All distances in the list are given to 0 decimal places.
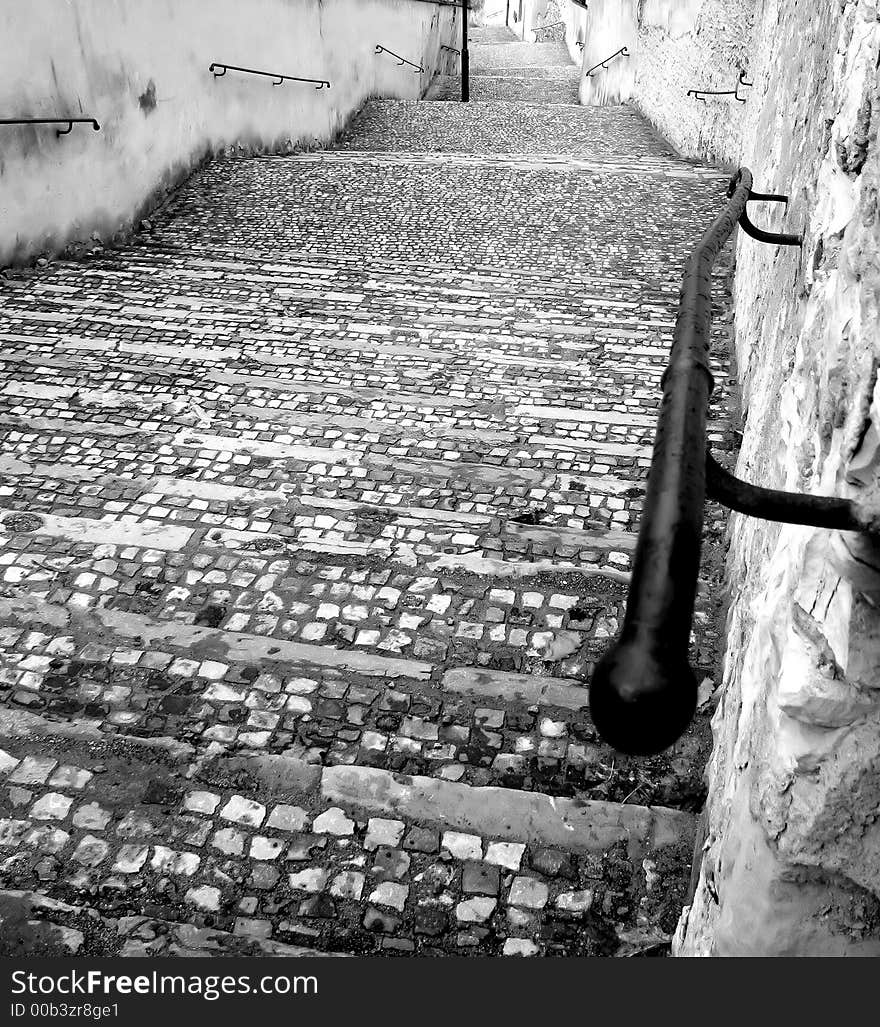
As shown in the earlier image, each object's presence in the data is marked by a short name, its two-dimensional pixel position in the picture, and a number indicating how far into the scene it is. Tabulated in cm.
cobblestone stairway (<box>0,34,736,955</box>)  232
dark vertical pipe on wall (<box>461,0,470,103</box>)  1823
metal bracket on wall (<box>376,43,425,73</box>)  1537
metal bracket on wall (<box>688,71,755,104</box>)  802
